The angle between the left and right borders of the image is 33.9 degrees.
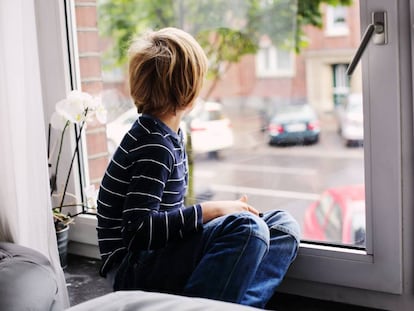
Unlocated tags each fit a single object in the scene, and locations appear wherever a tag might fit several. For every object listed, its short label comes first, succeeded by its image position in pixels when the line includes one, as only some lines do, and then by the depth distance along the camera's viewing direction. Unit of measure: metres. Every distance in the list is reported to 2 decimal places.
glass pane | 1.82
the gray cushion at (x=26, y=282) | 1.38
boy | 1.56
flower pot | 2.10
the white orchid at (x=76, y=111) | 2.00
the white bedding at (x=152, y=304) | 1.03
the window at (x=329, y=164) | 1.61
